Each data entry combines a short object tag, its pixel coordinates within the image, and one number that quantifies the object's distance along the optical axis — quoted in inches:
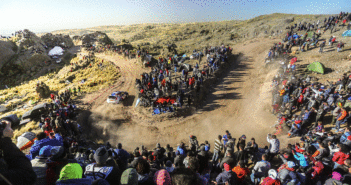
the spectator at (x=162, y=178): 148.7
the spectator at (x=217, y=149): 339.3
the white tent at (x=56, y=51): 1721.1
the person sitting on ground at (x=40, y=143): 198.2
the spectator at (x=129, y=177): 129.2
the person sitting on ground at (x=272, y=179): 191.3
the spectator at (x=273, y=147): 329.4
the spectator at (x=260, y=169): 250.7
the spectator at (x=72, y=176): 121.8
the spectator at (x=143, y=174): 156.6
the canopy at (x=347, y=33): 941.3
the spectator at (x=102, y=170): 152.6
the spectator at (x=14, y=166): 96.5
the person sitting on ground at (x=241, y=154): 287.4
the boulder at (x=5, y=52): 1446.9
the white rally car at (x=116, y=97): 756.0
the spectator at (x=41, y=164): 147.6
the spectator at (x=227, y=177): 208.4
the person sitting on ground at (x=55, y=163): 148.6
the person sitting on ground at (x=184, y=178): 138.1
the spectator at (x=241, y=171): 227.5
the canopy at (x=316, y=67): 706.2
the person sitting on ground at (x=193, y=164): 187.9
